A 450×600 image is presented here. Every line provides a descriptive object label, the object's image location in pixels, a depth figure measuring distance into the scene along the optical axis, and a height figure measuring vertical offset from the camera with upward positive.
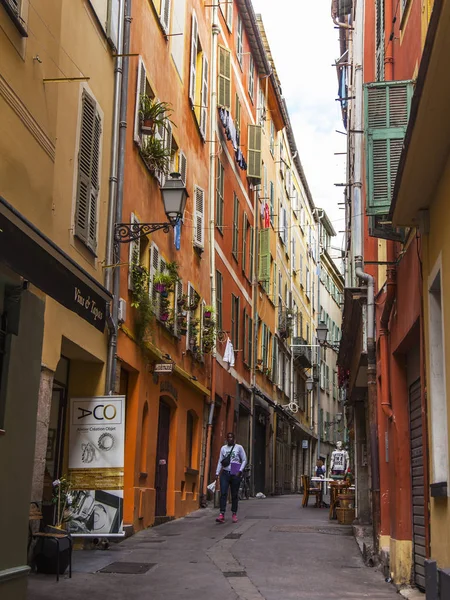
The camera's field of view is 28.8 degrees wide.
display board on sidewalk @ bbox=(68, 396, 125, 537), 10.98 +0.45
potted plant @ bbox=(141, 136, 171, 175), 15.83 +6.21
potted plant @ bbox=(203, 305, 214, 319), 20.77 +4.46
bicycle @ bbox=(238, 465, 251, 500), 26.20 +0.52
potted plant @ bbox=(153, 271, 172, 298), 16.14 +3.98
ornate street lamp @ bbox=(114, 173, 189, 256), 13.39 +4.48
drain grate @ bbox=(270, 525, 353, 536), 15.73 -0.40
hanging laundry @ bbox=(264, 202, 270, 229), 32.50 +10.54
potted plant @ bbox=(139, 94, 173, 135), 15.59 +6.75
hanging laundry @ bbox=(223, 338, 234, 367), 23.64 +3.99
